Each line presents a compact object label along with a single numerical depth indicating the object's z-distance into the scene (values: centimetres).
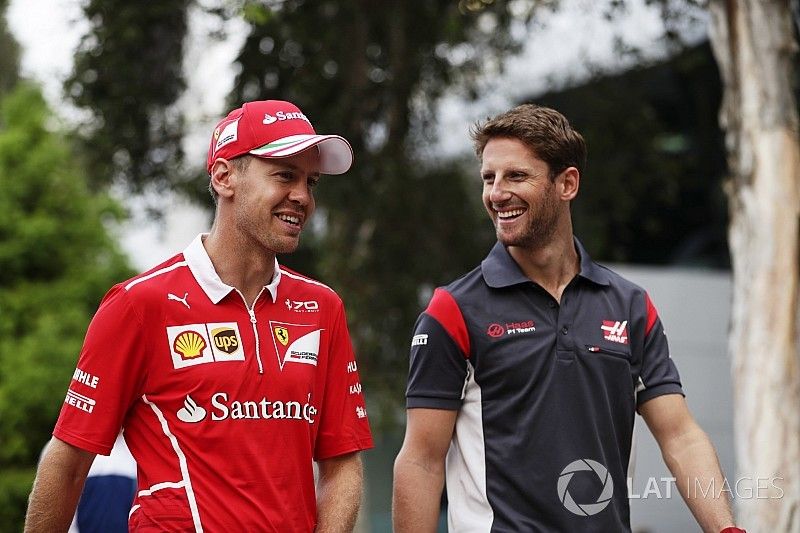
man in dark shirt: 915
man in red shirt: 799
